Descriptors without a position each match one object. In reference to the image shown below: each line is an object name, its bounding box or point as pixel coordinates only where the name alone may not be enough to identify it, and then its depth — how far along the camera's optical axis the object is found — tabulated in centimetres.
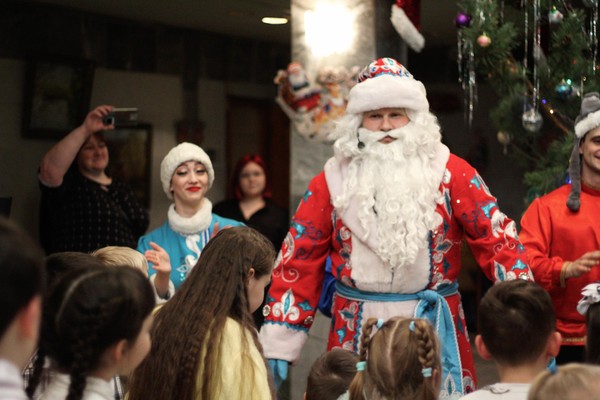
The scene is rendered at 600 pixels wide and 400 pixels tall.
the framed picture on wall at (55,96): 607
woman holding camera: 464
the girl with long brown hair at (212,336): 232
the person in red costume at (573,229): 349
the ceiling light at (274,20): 677
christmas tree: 394
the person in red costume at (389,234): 325
